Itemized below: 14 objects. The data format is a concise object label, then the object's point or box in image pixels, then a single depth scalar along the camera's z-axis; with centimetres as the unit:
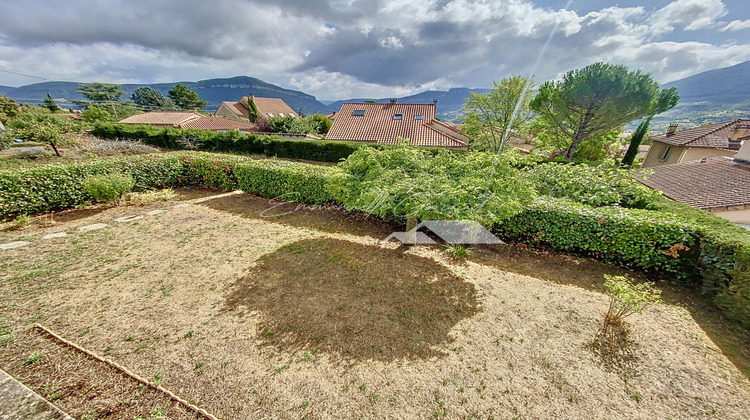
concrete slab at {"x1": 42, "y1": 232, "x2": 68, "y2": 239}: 555
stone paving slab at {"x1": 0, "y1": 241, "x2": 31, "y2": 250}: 506
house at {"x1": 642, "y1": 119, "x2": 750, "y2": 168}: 1498
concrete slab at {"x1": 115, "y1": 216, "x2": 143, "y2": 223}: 668
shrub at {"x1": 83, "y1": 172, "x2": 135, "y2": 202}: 711
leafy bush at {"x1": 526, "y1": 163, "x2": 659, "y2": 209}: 619
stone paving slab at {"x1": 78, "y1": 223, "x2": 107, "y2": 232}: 604
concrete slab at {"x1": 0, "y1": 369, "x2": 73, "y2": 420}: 192
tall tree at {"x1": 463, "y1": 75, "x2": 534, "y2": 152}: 1953
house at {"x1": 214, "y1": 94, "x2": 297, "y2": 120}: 4212
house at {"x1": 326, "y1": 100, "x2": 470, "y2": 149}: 1898
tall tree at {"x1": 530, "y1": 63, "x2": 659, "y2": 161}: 1257
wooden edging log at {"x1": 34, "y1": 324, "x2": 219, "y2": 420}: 243
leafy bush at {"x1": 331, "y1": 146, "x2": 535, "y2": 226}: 450
